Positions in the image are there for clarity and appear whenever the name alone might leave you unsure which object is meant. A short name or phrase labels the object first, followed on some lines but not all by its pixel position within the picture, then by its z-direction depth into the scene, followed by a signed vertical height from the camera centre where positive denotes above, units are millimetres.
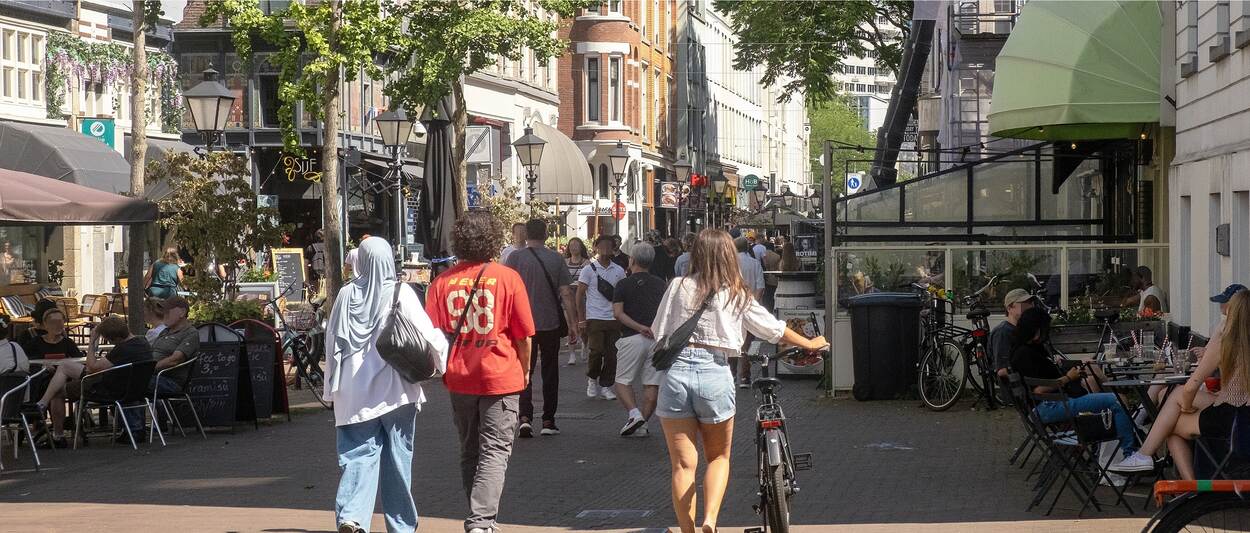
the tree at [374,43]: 18828 +2813
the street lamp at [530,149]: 30234 +1870
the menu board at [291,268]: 28203 -321
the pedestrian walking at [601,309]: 15641 -610
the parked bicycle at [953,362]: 15836 -1183
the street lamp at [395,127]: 26219 +2004
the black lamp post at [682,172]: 54756 +2585
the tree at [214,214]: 21984 +506
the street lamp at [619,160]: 40022 +2191
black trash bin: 16594 -1016
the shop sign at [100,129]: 33312 +2555
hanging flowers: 33312 +4006
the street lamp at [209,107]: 18297 +1656
